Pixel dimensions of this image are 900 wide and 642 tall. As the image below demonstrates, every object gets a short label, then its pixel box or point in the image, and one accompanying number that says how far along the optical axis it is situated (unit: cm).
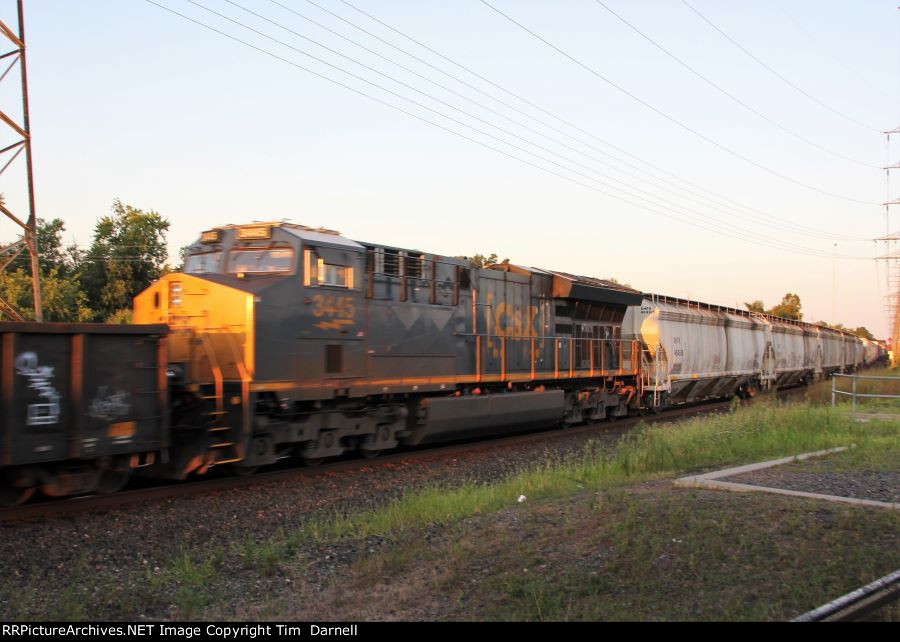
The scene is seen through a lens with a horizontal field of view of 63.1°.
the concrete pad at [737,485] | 736
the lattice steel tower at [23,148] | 1555
